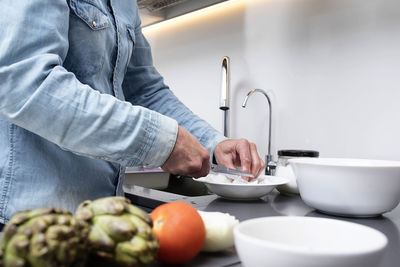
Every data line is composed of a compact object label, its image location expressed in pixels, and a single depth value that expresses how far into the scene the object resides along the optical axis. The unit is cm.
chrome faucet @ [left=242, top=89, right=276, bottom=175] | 130
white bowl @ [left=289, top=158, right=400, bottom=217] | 60
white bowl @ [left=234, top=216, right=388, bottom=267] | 29
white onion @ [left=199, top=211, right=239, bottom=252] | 42
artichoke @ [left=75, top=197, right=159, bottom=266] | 31
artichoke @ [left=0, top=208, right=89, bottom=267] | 26
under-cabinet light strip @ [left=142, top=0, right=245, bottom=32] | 198
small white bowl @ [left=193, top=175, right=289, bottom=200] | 81
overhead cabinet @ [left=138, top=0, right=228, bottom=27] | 193
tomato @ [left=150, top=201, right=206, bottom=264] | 37
